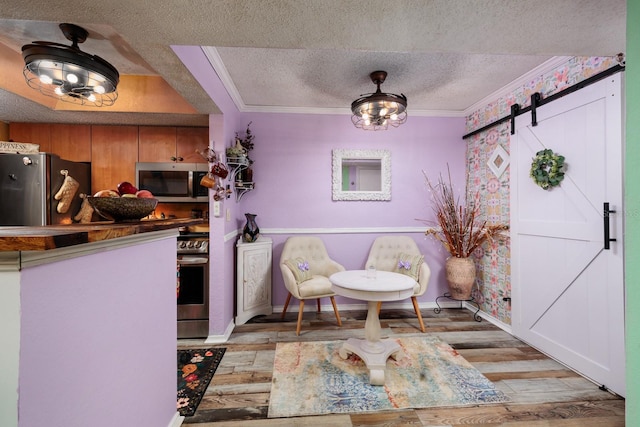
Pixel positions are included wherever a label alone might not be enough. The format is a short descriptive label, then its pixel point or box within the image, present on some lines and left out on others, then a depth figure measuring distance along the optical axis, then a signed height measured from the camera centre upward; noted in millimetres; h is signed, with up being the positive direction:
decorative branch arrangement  3127 -156
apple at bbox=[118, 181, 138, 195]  1233 +120
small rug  1779 -1281
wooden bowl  1120 +32
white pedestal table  2009 -668
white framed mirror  3477 +519
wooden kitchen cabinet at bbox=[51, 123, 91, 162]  2881 +804
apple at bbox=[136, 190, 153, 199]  1250 +92
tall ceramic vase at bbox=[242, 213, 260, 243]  3080 -194
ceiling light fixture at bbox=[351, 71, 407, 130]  2457 +1037
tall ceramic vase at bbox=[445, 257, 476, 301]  3033 -741
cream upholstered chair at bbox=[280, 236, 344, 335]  2799 -644
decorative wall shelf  2816 +444
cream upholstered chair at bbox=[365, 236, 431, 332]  3287 -484
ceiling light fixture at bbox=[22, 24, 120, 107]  1659 +980
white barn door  1902 -231
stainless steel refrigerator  2381 +242
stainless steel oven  2664 -791
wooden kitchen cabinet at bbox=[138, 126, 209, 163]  2963 +794
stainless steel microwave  2766 +361
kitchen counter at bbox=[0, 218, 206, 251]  604 -61
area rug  1751 -1269
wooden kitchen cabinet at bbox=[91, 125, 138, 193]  2928 +665
